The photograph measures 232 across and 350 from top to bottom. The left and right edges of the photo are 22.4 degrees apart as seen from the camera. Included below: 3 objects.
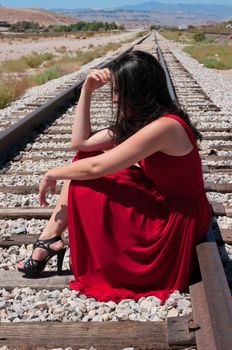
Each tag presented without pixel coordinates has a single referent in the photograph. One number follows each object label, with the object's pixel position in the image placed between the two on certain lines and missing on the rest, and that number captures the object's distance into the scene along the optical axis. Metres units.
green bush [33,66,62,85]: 17.48
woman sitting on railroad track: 3.02
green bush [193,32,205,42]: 58.93
